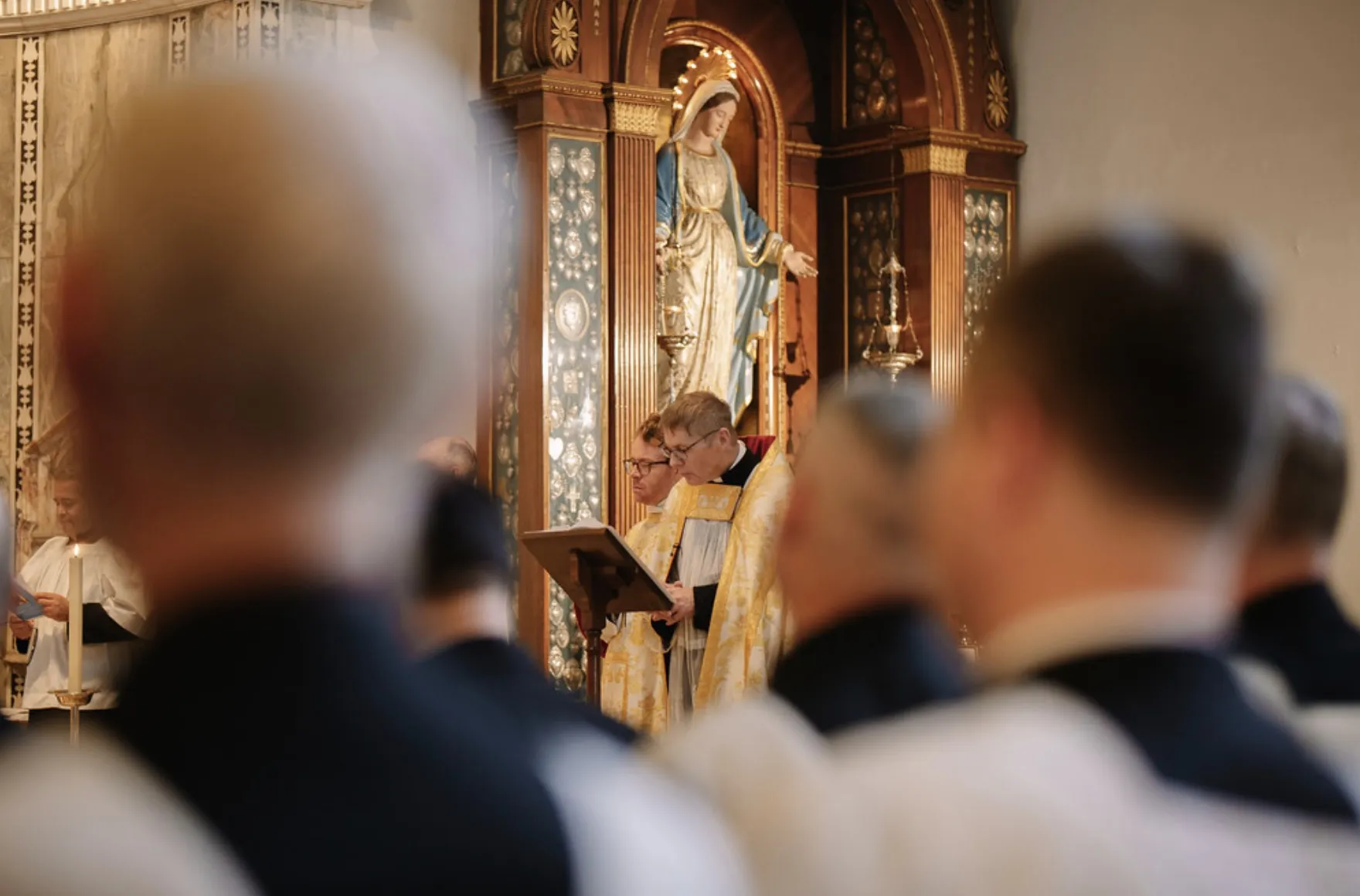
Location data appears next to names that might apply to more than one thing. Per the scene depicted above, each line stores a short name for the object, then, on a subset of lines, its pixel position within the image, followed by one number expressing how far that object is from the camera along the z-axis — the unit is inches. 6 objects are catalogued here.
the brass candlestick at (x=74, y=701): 199.0
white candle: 197.3
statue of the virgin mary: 424.2
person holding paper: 269.3
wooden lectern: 254.4
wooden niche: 381.4
